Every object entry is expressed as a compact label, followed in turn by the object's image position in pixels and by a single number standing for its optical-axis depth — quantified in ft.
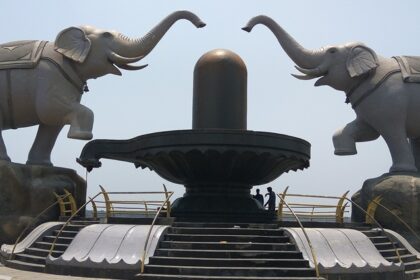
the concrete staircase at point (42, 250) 38.50
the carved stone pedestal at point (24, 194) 49.90
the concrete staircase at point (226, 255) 32.35
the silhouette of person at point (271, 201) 53.93
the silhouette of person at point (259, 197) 53.21
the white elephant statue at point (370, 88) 57.00
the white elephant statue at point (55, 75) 54.39
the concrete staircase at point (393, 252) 38.50
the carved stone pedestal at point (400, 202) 51.70
